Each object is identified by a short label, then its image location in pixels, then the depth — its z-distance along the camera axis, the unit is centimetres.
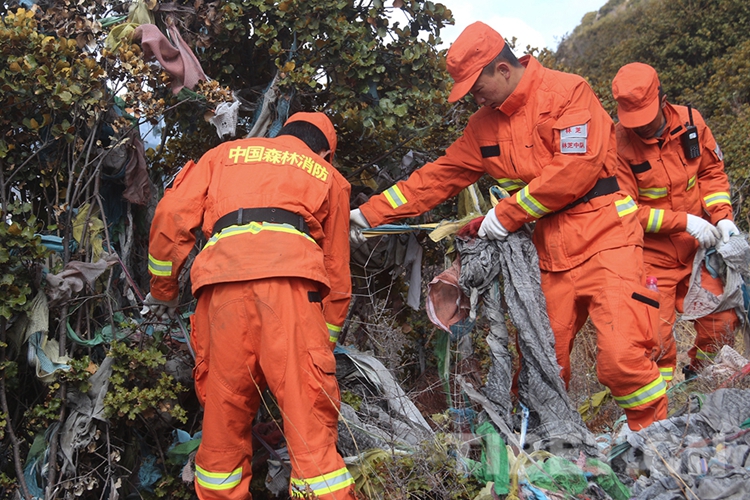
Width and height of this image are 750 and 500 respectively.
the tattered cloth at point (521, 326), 335
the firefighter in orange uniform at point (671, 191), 393
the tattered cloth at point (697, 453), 249
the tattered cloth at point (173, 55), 367
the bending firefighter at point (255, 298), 279
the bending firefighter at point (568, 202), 328
